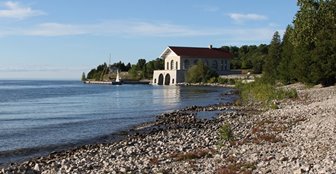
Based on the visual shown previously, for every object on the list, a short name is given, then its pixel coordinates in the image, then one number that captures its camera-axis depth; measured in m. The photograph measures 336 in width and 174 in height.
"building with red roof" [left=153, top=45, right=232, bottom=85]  141.25
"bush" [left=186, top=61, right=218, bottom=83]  131.38
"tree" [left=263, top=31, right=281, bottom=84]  79.07
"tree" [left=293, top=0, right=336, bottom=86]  27.55
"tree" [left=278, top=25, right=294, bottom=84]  66.33
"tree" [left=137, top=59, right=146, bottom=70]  190.57
